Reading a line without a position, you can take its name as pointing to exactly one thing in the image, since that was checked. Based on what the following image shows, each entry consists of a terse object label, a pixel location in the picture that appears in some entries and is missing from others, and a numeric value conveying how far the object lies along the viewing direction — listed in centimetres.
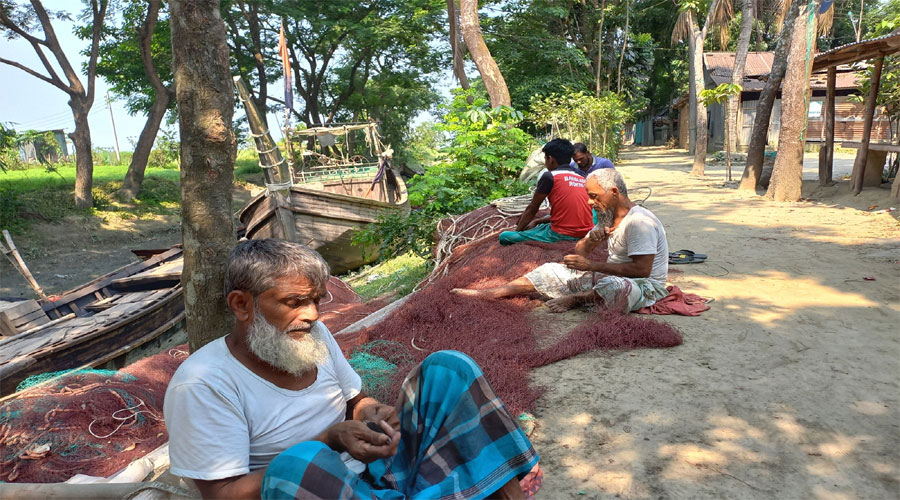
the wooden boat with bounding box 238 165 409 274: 1142
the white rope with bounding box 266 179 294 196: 1086
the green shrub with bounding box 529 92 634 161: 1562
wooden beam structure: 911
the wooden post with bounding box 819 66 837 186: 1063
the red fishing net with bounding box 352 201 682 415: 345
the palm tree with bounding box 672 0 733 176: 1559
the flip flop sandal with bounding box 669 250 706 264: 595
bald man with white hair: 407
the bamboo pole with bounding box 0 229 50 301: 748
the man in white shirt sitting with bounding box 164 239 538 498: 171
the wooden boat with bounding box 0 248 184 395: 631
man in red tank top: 547
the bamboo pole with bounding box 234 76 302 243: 1017
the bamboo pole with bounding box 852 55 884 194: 966
